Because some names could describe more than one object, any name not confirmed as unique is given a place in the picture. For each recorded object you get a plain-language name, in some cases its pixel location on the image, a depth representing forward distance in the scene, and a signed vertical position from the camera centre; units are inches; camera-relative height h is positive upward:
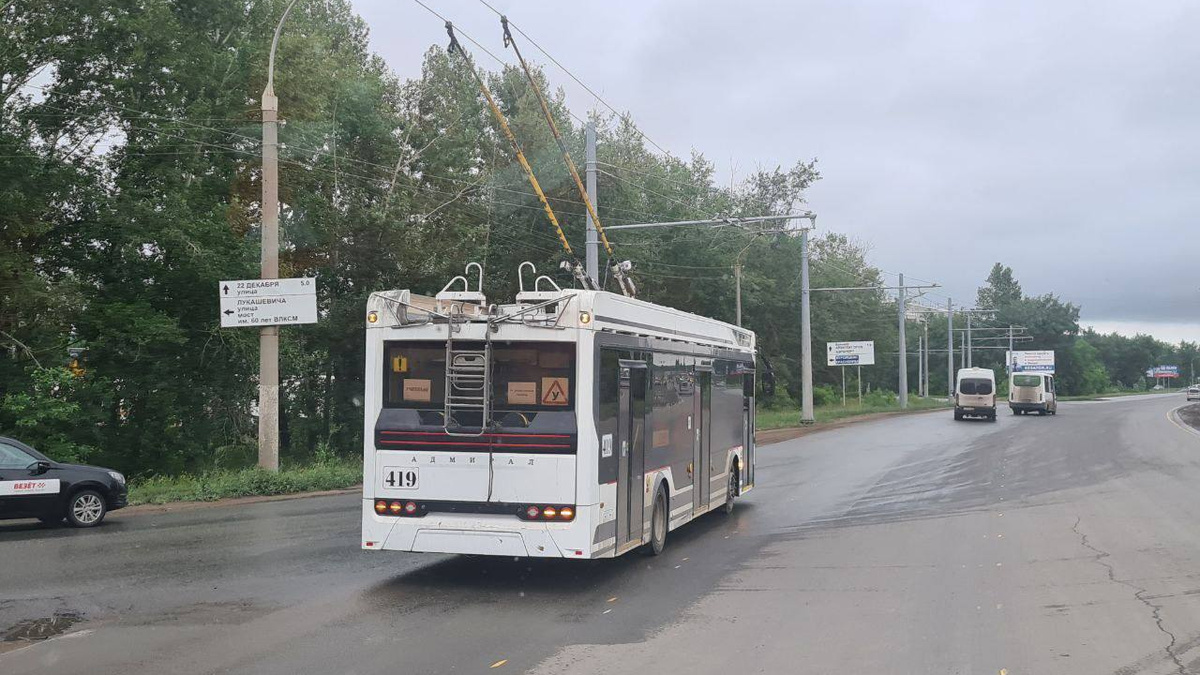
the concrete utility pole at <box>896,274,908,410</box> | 2420.3 +37.5
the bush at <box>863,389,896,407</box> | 2726.4 -54.1
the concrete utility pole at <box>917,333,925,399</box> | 3973.9 +72.9
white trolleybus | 384.2 -17.2
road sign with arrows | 793.6 +59.1
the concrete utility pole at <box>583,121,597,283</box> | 947.3 +174.7
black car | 549.0 -59.9
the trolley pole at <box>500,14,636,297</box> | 602.5 +146.6
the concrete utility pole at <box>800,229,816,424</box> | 1770.4 +61.0
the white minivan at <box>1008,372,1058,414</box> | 2210.9 -32.0
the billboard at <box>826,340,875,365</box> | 2423.7 +59.8
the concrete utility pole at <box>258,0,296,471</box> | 794.2 +37.1
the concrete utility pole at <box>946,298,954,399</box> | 3137.3 +154.8
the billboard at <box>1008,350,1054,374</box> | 4133.9 +76.8
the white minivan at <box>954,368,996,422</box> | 1945.1 -36.7
